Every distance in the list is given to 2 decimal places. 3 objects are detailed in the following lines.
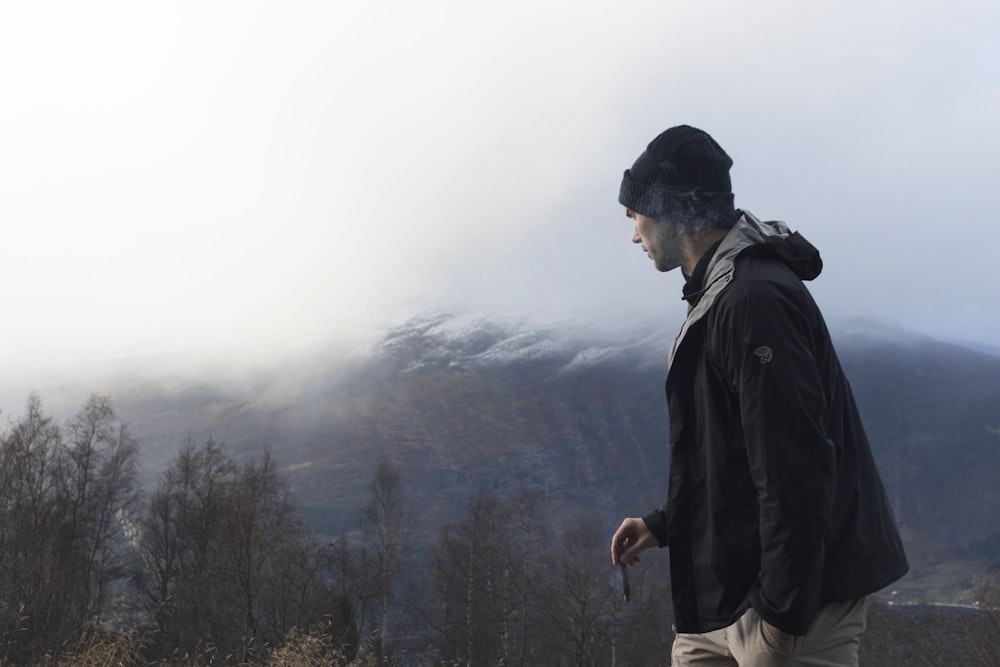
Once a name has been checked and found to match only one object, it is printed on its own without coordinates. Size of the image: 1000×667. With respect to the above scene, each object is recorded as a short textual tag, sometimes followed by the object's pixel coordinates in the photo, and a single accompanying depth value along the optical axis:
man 2.08
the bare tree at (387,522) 48.59
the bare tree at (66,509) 19.47
